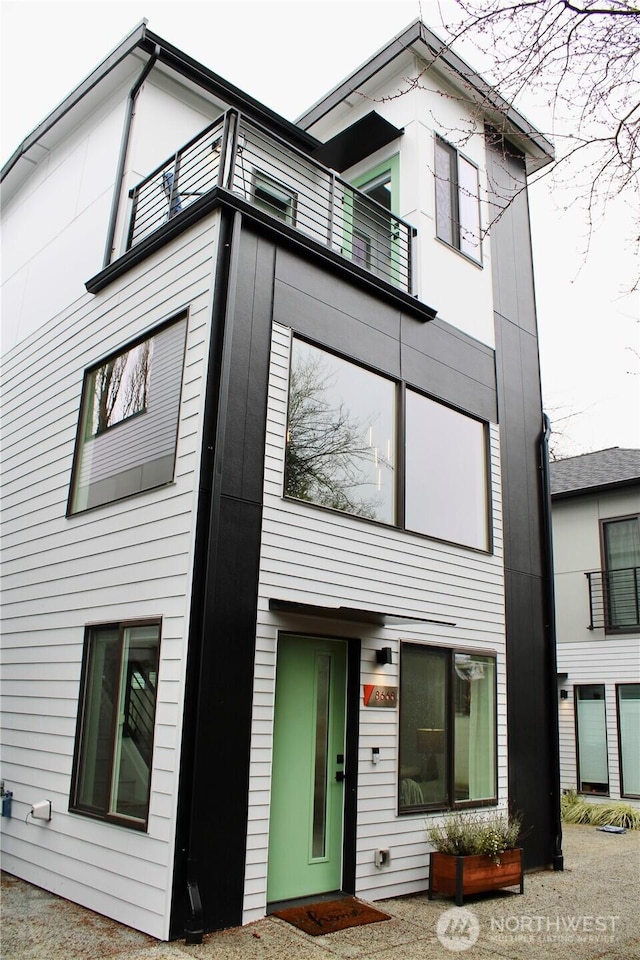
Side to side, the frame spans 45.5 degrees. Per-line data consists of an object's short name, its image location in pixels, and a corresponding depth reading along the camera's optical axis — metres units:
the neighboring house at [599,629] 13.20
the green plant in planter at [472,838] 6.67
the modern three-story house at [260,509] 5.77
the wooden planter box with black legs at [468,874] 6.45
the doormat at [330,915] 5.58
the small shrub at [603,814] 11.40
